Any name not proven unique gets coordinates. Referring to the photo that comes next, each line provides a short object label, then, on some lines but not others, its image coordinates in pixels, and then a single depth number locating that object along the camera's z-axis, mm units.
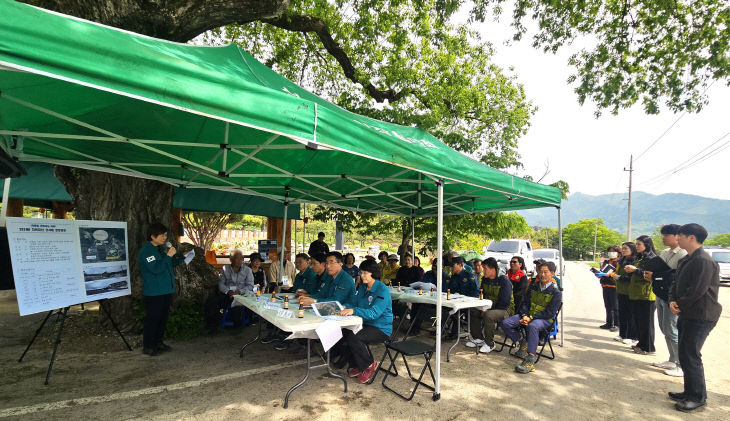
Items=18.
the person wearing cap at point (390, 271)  8461
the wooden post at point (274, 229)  12125
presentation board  3762
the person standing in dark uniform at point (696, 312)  3676
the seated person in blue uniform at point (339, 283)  4770
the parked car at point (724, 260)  15211
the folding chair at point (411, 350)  3703
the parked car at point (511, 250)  16683
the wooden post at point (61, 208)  10742
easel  3885
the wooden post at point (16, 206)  9031
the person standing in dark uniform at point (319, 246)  8633
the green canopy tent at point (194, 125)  1854
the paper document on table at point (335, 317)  3824
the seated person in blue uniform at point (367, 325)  4129
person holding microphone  4723
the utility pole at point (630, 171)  31061
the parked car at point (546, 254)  19109
